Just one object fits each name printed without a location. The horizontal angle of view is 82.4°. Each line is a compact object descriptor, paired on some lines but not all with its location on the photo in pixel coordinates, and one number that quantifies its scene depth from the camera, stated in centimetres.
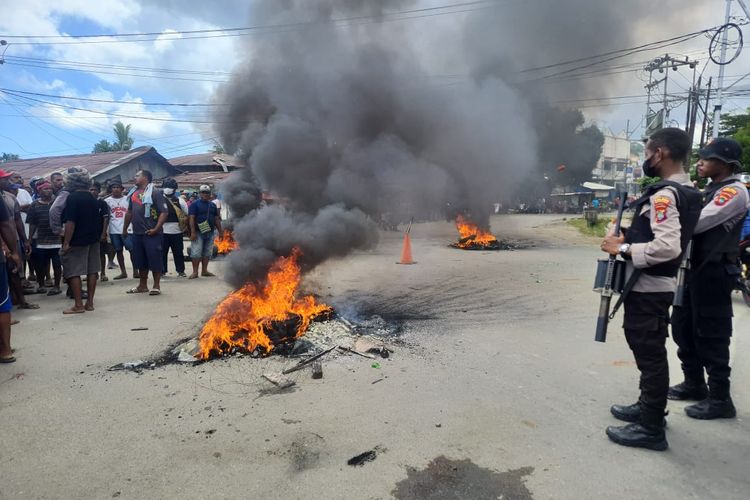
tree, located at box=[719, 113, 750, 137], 2598
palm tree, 3234
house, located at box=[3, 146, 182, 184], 1975
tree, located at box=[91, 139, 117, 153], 3484
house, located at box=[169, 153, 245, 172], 2176
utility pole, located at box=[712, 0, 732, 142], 1638
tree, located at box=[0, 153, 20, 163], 4122
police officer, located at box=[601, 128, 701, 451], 247
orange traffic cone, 1012
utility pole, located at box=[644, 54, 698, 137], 2262
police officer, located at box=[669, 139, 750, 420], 295
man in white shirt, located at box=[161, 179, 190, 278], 771
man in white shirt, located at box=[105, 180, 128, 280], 782
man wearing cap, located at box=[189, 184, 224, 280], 782
